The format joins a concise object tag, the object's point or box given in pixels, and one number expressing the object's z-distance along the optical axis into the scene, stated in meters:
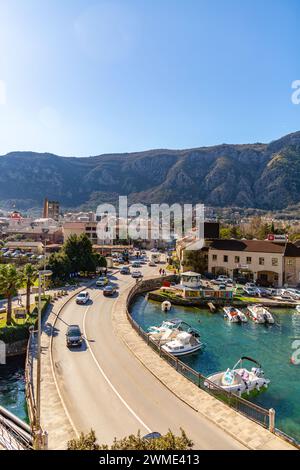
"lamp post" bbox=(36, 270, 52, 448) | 13.84
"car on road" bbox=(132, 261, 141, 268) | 75.34
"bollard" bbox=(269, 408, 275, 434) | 15.81
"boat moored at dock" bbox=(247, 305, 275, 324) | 41.06
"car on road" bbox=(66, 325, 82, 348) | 26.59
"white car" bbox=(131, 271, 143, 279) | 60.74
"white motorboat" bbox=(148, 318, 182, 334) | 35.94
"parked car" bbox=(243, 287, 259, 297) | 51.69
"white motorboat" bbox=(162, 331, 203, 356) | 31.02
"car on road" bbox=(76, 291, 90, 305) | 40.28
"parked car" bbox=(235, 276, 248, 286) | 59.75
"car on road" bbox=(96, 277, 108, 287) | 51.72
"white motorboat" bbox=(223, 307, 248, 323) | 41.64
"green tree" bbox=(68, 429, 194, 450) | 9.60
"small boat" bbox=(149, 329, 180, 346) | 33.34
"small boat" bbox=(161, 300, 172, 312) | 46.41
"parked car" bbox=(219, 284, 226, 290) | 52.99
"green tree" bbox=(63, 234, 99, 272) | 56.78
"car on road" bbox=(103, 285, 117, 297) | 45.73
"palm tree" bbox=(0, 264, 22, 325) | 32.03
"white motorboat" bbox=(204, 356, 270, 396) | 24.34
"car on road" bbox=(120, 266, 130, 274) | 66.15
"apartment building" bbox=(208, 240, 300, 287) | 58.12
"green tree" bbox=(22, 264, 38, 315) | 35.32
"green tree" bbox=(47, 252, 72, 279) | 53.03
